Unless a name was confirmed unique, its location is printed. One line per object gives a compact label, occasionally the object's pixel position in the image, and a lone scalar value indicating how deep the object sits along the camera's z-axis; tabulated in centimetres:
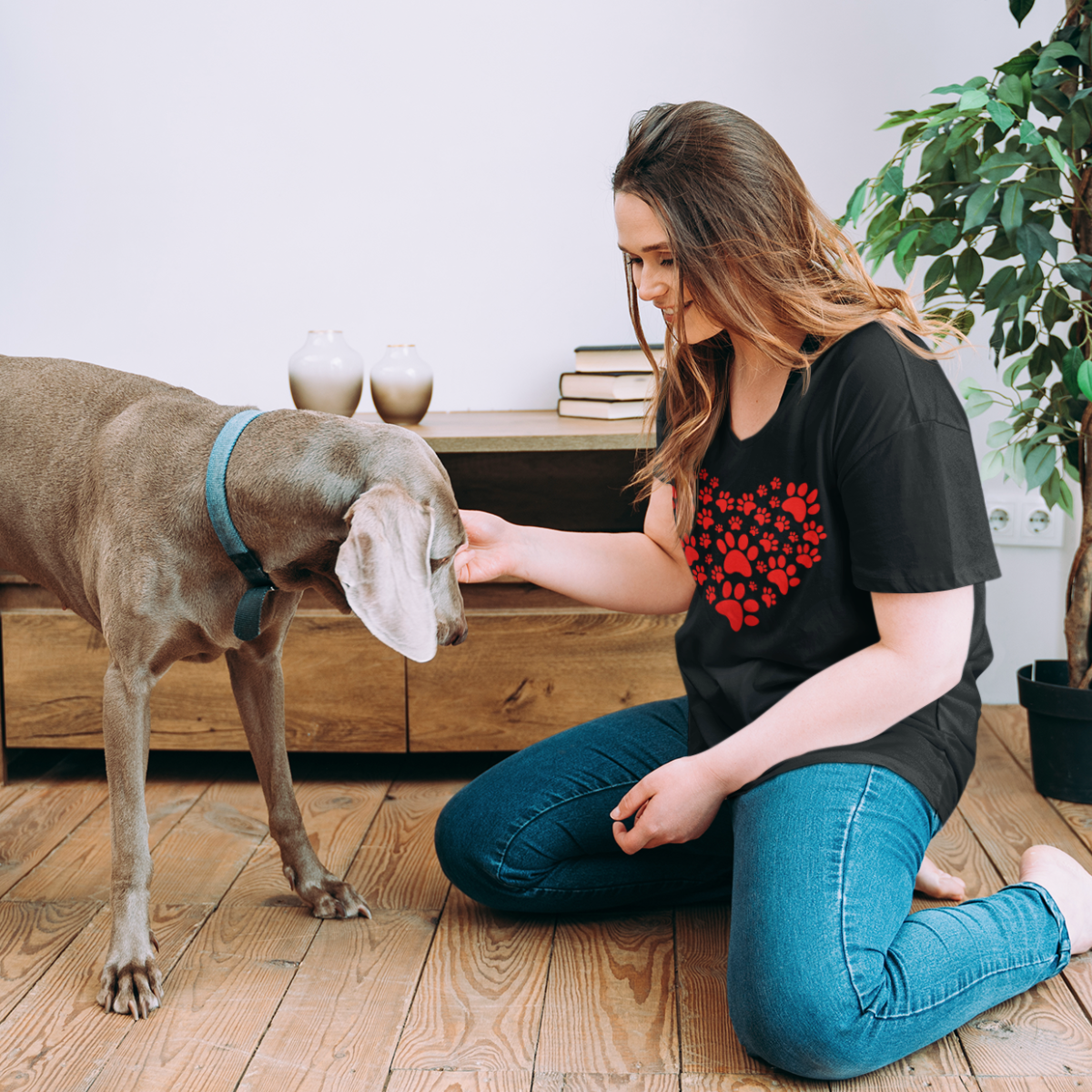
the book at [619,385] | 204
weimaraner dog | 113
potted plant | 167
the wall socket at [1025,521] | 228
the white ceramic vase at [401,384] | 208
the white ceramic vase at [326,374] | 201
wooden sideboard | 199
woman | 114
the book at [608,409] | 204
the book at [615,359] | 205
